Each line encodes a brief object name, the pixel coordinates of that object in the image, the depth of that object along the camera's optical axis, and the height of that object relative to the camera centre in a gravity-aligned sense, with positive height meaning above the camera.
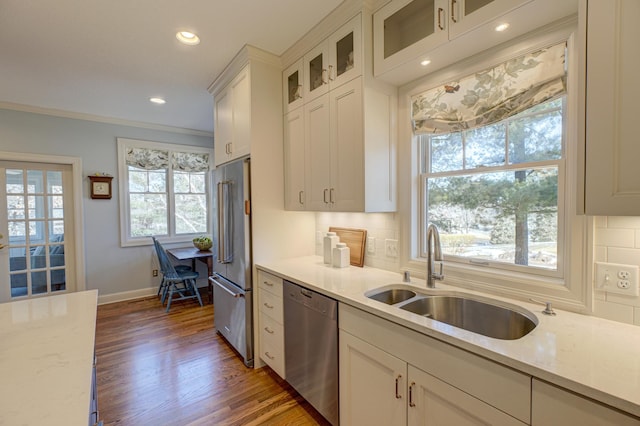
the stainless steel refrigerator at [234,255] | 2.35 -0.42
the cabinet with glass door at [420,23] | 1.32 +0.96
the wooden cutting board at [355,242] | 2.23 -0.28
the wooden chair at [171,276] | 3.68 -0.89
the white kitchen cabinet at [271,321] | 2.12 -0.89
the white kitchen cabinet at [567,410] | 0.76 -0.58
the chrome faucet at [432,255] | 1.62 -0.28
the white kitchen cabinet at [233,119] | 2.39 +0.83
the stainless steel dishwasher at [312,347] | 1.65 -0.89
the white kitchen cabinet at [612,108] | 0.88 +0.31
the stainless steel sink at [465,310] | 1.36 -0.55
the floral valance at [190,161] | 4.47 +0.76
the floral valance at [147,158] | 4.10 +0.75
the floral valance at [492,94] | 1.34 +0.61
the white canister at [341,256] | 2.18 -0.38
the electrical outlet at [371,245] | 2.19 -0.30
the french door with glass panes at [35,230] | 3.43 -0.25
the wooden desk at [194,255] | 3.81 -0.63
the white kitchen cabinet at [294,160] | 2.30 +0.40
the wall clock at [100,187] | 3.81 +0.31
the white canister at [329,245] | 2.30 -0.30
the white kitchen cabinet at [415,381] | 0.96 -0.70
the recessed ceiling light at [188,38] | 2.06 +1.27
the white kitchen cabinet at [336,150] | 1.83 +0.41
